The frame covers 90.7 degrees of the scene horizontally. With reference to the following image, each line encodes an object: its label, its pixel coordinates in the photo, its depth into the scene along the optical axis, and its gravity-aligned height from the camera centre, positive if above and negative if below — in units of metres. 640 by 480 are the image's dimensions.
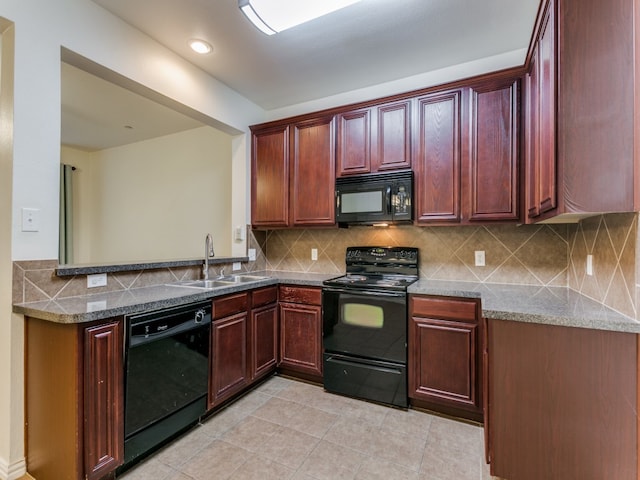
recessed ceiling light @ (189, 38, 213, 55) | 2.31 +1.45
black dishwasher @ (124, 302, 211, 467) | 1.67 -0.78
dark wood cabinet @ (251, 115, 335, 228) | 2.89 +0.64
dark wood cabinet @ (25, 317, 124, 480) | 1.46 -0.77
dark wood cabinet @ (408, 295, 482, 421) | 2.12 -0.81
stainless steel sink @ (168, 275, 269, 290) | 2.44 -0.35
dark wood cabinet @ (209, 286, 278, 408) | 2.21 -0.78
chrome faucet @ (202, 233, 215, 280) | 2.63 -0.15
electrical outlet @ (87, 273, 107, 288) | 1.93 -0.25
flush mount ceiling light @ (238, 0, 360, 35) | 1.66 +1.25
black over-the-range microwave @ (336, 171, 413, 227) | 2.51 +0.34
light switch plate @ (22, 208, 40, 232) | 1.64 +0.11
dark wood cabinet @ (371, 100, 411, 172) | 2.55 +0.85
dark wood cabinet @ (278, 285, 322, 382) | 2.68 -0.79
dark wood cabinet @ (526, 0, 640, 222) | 1.21 +0.53
